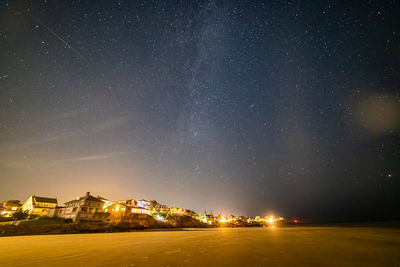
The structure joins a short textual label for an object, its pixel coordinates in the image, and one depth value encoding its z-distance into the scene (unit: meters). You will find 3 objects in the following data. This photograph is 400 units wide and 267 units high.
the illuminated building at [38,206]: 68.19
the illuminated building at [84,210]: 59.69
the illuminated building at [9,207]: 69.68
